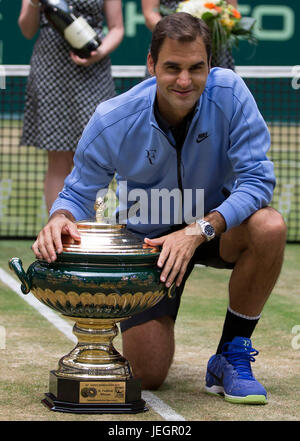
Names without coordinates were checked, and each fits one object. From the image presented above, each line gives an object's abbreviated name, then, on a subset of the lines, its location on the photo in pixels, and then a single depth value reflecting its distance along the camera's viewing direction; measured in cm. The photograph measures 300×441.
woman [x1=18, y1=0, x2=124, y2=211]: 855
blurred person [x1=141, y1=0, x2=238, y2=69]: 836
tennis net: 1142
